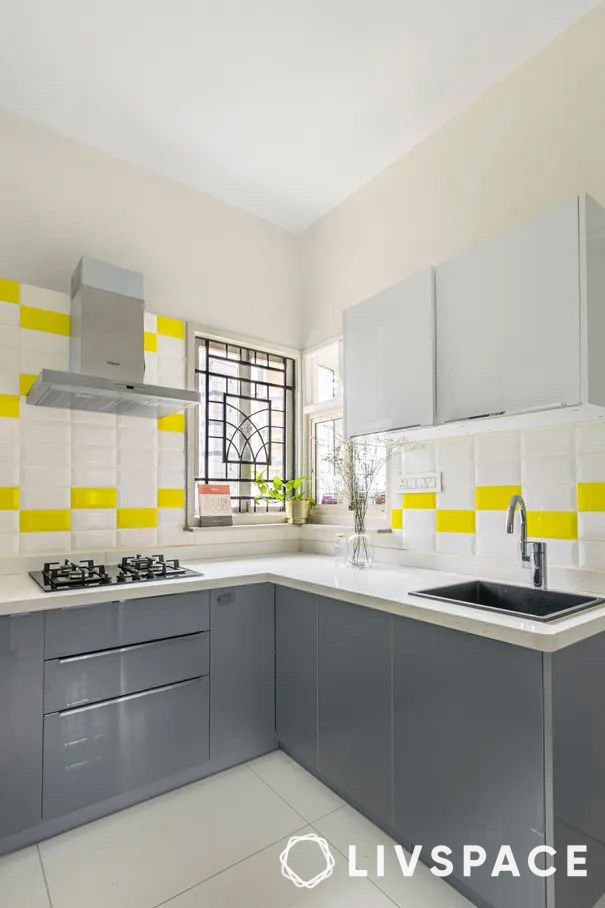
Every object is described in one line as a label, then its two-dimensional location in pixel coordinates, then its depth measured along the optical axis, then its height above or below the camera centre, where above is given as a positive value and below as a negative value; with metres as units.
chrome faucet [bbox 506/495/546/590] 1.74 -0.27
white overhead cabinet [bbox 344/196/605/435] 1.50 +0.51
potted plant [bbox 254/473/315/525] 3.07 -0.11
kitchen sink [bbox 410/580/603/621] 1.67 -0.44
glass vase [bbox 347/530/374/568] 2.40 -0.35
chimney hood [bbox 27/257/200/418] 2.15 +0.62
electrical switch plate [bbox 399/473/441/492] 2.31 -0.02
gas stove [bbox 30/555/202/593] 1.85 -0.39
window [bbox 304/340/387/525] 3.03 +0.35
